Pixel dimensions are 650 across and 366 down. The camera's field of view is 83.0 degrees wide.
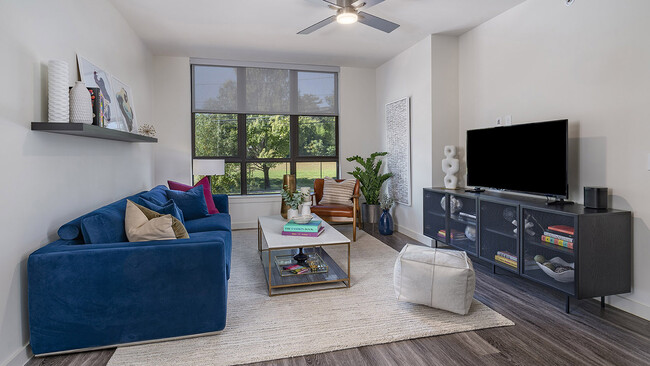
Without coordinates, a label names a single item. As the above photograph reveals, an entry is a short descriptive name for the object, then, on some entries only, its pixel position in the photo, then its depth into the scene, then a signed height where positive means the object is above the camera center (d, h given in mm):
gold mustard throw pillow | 2619 -342
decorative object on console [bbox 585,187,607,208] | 2668 -176
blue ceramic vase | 5277 -711
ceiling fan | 3196 +1456
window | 5672 +826
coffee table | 3059 -886
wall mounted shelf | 2128 +301
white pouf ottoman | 2553 -745
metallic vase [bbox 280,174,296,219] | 5740 -91
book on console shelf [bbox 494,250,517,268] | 3088 -731
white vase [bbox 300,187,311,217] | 3638 -285
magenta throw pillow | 4312 -171
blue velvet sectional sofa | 2033 -657
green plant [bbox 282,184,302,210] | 3933 -256
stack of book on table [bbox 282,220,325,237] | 3336 -500
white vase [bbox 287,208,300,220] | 3852 -398
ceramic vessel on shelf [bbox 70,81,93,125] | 2365 +474
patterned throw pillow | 5395 -254
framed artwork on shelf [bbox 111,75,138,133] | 3547 +750
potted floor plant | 5621 -144
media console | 2520 -532
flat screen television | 2909 +142
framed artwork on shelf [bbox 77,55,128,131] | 2875 +772
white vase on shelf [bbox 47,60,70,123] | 2229 +531
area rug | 2127 -1007
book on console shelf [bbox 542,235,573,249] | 2582 -499
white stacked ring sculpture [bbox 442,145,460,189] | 4254 +83
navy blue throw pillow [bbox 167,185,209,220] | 3939 -288
